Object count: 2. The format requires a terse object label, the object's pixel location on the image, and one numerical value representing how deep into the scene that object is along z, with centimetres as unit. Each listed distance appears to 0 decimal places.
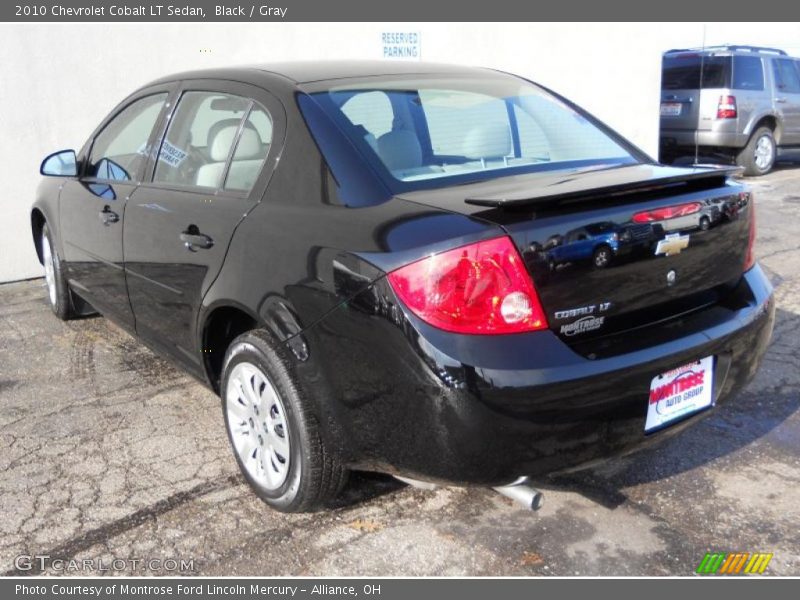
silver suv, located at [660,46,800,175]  1152
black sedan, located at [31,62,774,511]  236
